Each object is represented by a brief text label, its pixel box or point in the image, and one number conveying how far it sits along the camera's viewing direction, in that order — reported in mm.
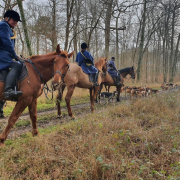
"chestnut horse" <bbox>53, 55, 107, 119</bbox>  6513
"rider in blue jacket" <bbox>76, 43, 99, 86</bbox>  7219
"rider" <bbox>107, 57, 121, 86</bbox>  11078
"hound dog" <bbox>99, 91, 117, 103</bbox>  11273
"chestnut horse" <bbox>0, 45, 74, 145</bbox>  3816
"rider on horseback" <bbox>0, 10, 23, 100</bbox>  3518
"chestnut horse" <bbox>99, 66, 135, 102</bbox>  10692
